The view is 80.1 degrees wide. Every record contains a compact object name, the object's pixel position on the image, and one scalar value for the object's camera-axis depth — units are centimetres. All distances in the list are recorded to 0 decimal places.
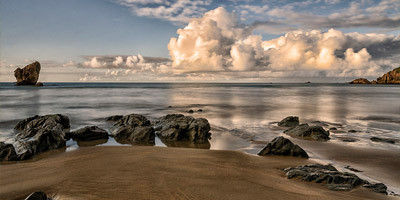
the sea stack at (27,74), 9950
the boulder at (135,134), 1020
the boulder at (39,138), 779
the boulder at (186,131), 1050
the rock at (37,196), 463
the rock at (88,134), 1020
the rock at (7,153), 719
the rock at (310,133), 1080
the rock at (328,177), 557
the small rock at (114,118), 1602
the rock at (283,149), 811
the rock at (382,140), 1033
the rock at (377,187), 541
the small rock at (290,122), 1422
